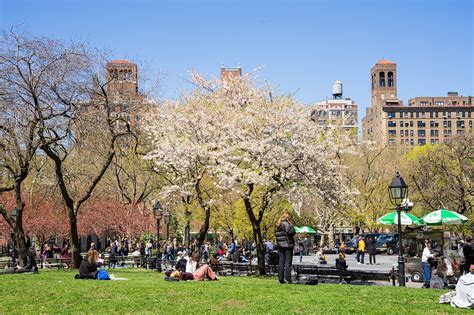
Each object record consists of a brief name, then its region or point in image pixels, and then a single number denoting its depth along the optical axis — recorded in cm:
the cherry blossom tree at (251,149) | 2227
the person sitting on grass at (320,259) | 3221
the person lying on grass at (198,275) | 1681
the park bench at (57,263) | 2759
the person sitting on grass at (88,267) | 1716
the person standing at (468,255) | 1866
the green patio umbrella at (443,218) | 2434
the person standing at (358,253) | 3713
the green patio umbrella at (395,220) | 2622
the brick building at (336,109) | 17570
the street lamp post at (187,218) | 3345
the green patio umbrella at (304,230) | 4676
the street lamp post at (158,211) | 2811
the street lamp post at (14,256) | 2789
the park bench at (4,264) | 2705
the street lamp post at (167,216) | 3241
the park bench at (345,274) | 1931
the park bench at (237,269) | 2333
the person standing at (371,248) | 3581
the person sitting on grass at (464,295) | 1176
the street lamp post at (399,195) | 1666
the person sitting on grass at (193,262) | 1905
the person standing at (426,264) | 2111
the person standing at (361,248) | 3616
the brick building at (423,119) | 15700
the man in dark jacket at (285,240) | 1477
